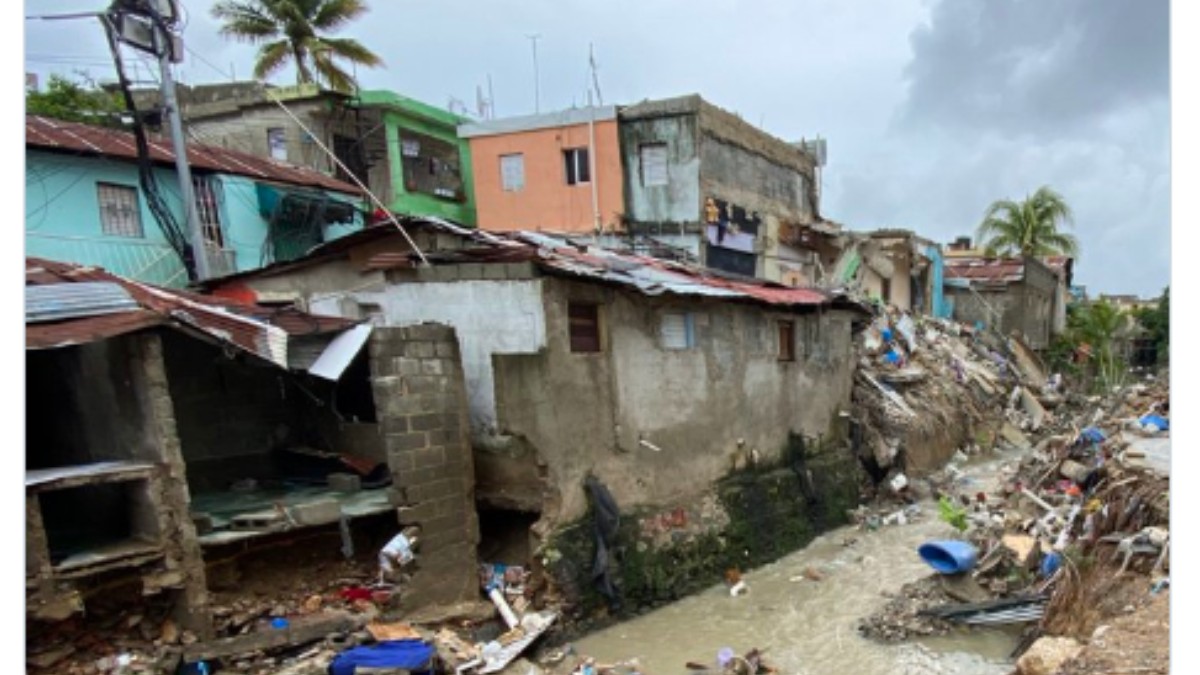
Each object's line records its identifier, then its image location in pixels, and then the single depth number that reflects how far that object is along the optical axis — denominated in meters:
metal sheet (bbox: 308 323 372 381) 7.25
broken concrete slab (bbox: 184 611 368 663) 5.70
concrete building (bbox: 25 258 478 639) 5.64
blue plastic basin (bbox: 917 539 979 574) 8.12
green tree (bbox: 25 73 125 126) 16.58
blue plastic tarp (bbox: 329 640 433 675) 5.73
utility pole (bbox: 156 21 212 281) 10.19
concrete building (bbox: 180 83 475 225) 18.44
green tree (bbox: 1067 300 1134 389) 25.57
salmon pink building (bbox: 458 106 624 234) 17.25
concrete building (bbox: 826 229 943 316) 21.19
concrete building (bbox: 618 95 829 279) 16.53
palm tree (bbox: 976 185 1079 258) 27.84
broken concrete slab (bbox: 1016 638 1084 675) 5.36
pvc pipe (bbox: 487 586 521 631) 7.19
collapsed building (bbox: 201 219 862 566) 7.87
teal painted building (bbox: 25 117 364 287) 11.69
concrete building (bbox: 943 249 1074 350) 25.45
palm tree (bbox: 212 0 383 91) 18.83
